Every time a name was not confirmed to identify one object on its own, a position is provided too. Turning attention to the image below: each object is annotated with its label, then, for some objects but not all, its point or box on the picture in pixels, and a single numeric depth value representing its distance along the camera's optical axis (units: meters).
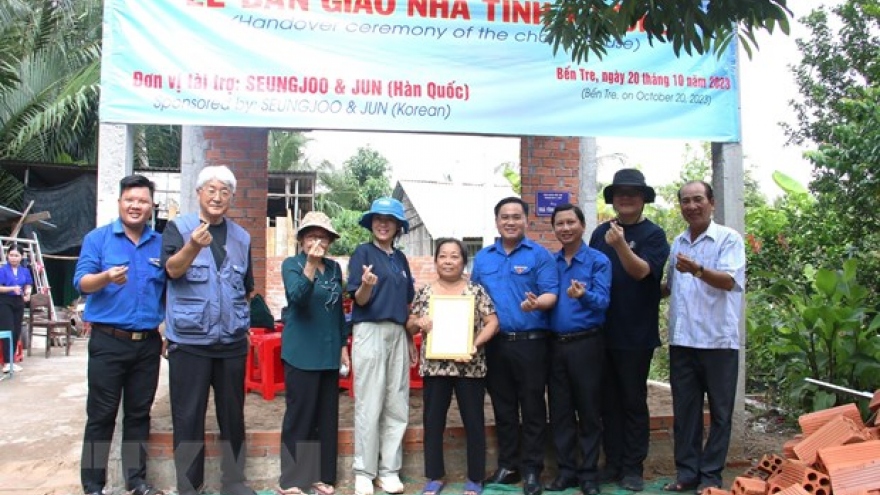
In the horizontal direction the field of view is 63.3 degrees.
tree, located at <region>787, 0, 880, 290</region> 5.55
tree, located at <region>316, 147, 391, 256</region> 28.22
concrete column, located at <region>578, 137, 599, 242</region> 7.46
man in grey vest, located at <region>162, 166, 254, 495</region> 3.96
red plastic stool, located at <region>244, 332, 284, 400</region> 5.38
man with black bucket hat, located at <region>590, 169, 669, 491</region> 4.39
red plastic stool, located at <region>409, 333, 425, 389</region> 5.68
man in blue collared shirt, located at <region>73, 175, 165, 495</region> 3.96
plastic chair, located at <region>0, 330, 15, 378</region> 8.92
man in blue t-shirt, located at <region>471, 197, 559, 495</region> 4.28
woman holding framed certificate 4.23
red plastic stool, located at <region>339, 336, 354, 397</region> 5.58
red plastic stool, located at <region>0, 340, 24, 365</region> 10.79
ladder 14.46
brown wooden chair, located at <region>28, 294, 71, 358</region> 11.98
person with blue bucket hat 4.25
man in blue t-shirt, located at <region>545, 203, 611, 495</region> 4.27
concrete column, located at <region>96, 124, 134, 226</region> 4.58
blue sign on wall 7.33
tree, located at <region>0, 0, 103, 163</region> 17.00
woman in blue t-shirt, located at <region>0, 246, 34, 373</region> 9.70
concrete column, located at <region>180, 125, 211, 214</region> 6.61
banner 4.55
